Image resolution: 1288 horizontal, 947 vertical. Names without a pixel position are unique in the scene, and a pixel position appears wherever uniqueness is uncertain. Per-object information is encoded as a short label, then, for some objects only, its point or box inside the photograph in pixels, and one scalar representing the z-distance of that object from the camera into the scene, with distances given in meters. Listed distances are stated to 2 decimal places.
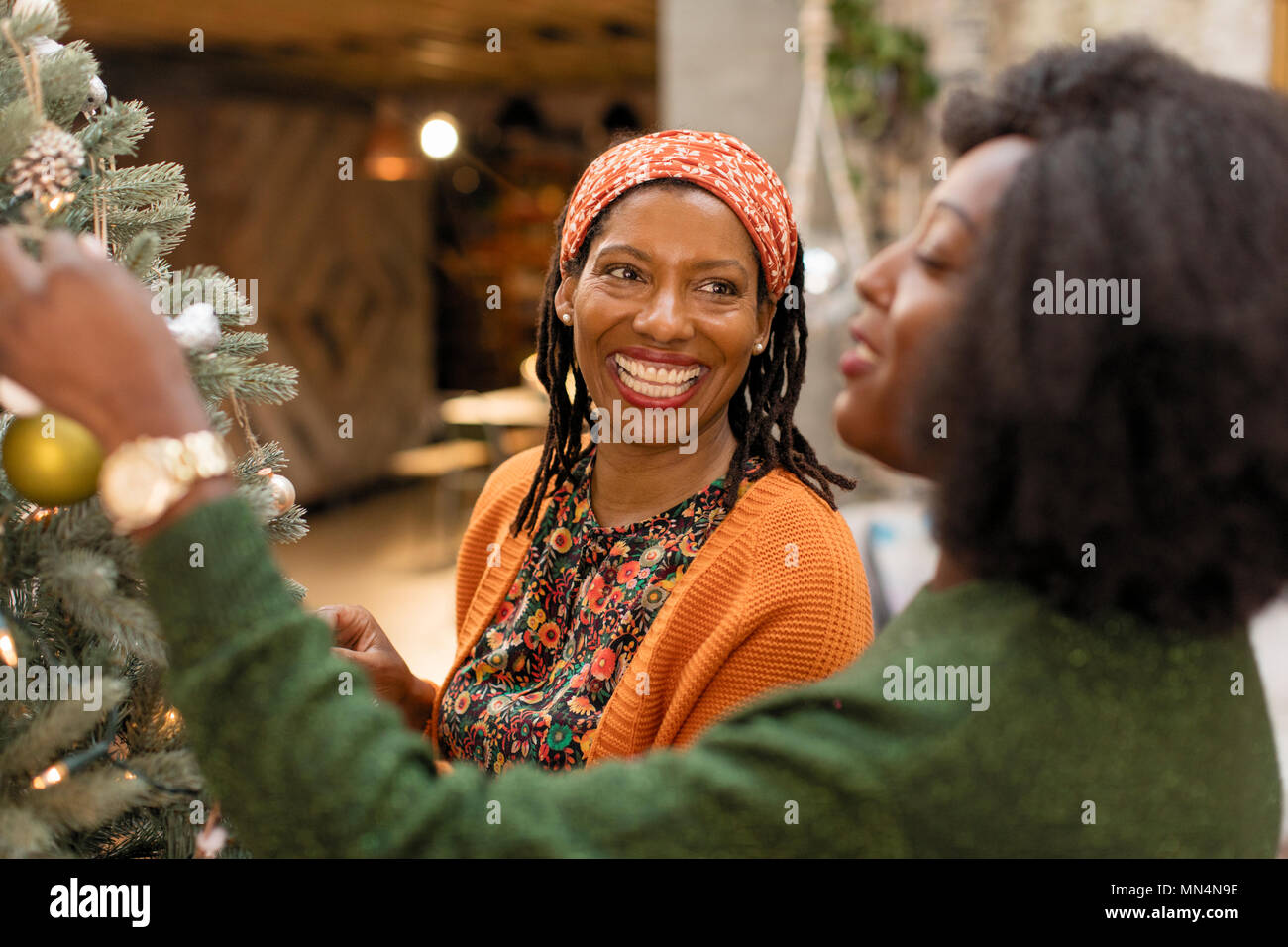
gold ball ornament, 0.77
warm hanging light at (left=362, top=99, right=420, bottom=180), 6.16
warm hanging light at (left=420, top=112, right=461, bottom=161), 3.41
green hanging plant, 3.90
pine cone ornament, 0.86
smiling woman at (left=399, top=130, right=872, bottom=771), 1.23
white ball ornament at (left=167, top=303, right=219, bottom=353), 0.87
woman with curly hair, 0.67
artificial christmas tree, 0.85
